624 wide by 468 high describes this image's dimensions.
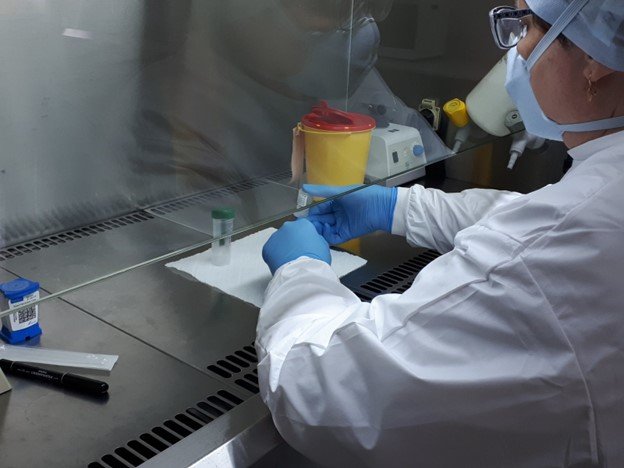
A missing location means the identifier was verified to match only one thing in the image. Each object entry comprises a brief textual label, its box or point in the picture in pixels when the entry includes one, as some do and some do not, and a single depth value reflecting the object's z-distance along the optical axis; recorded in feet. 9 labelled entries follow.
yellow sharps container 4.15
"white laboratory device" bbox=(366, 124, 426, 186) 4.41
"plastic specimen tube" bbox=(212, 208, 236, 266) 3.45
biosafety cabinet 3.09
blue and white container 3.53
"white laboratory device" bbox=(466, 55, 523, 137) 5.25
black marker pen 3.24
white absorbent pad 4.32
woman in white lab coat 2.45
